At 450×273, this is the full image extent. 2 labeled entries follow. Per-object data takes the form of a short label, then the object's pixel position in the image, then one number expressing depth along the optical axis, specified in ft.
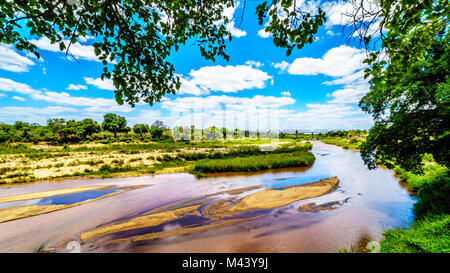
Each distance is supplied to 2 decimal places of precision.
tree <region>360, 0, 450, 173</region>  20.76
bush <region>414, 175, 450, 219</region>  23.13
